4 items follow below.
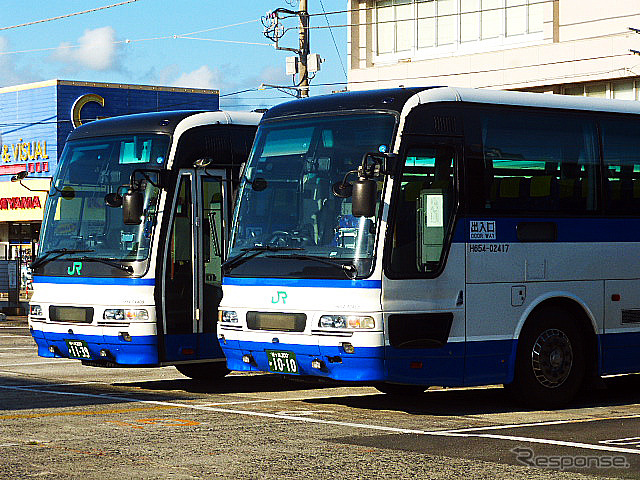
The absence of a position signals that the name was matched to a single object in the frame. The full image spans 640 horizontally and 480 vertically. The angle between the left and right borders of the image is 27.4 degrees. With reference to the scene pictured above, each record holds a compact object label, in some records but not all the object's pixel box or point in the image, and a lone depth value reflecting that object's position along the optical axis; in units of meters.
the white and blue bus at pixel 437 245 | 12.60
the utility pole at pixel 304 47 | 38.91
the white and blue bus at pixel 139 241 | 15.03
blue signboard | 54.31
